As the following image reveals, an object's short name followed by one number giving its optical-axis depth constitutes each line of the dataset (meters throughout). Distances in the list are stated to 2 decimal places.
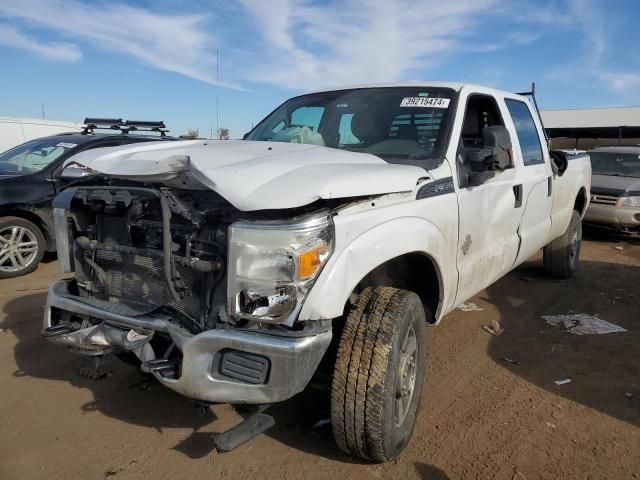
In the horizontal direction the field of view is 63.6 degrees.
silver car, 9.07
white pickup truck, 2.18
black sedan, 6.21
